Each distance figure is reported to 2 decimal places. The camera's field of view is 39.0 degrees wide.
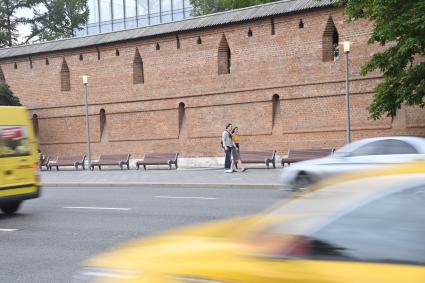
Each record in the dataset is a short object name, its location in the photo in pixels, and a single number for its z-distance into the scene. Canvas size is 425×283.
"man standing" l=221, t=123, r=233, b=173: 23.66
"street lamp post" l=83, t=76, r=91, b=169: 31.04
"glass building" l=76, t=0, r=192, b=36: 64.75
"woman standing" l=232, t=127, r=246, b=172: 24.07
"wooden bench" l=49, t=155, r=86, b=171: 33.62
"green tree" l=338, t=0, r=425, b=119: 18.84
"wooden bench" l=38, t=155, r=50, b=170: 35.65
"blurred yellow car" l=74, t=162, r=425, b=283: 2.79
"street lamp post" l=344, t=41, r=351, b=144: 20.94
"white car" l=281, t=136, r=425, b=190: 12.53
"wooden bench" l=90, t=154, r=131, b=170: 31.87
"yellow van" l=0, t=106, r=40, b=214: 12.10
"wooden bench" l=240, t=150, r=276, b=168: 26.42
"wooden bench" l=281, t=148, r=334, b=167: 25.30
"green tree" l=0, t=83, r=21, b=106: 37.06
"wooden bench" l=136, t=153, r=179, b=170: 29.81
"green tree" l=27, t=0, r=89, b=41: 60.03
